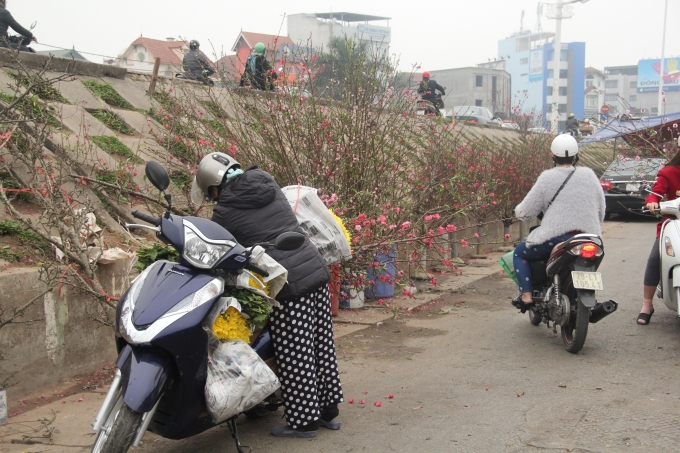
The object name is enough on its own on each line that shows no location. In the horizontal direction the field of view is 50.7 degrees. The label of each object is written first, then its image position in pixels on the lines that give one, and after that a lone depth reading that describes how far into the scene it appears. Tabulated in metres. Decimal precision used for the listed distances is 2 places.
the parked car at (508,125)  18.52
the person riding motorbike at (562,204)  6.29
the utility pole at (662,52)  43.70
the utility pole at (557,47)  31.77
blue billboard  103.51
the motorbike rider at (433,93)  14.84
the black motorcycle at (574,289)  5.95
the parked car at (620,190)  17.36
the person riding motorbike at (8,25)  10.49
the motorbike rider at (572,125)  25.00
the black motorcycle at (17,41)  10.22
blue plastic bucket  7.78
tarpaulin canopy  10.15
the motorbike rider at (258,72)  8.36
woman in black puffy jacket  4.22
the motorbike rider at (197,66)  8.94
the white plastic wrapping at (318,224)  4.80
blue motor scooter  3.40
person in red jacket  6.94
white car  27.33
